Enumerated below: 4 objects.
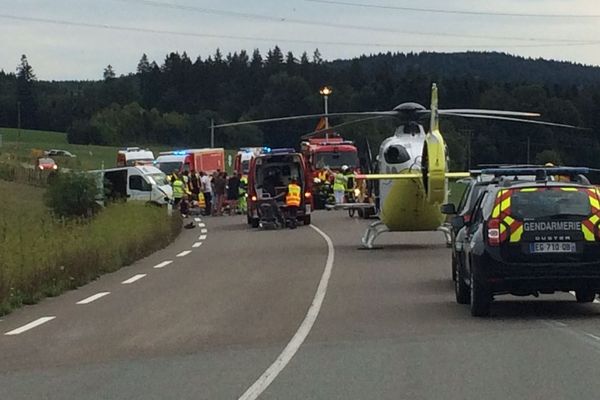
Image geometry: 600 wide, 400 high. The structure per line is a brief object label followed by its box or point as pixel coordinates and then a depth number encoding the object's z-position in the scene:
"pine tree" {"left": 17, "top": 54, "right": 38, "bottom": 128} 163.88
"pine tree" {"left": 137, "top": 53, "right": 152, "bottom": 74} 187.02
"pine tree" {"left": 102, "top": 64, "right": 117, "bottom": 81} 184.94
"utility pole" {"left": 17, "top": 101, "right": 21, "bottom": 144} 131.02
